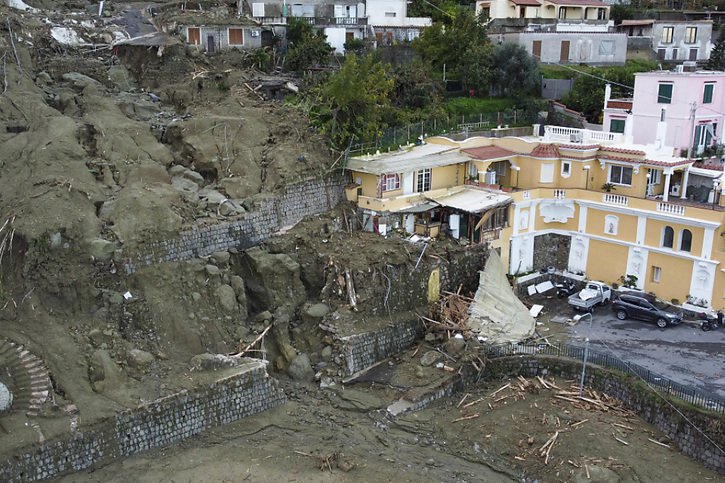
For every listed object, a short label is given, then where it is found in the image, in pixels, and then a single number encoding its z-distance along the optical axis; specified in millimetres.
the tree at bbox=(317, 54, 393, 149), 35094
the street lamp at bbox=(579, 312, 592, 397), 27105
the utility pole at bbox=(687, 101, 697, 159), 37938
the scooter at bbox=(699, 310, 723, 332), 31656
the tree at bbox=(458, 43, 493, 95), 45250
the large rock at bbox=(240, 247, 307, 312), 30219
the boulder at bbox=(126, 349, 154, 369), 24781
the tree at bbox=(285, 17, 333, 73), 42344
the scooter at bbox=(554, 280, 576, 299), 36000
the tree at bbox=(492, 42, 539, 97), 45531
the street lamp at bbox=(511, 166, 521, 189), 38188
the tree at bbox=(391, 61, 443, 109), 42344
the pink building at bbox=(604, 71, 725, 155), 38219
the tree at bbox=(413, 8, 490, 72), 46875
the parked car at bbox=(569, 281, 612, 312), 33625
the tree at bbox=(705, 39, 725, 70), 52250
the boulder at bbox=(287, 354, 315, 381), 28062
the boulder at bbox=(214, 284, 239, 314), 28578
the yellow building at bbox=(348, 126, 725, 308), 33344
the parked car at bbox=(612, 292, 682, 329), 31844
